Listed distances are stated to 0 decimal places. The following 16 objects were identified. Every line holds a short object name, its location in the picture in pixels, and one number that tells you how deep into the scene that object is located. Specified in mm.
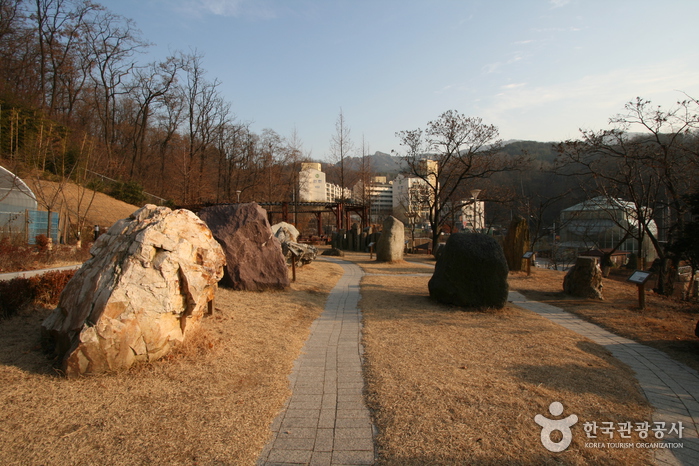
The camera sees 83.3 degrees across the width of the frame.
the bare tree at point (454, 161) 20578
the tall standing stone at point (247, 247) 8453
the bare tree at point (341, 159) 33644
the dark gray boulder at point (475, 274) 7617
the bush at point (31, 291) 5293
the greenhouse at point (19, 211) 12680
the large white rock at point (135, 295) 3955
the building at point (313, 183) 41666
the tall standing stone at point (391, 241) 16719
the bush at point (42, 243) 10641
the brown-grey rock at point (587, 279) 9180
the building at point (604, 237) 25947
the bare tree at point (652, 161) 10453
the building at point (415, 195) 24672
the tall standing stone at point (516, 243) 13508
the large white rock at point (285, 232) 13292
